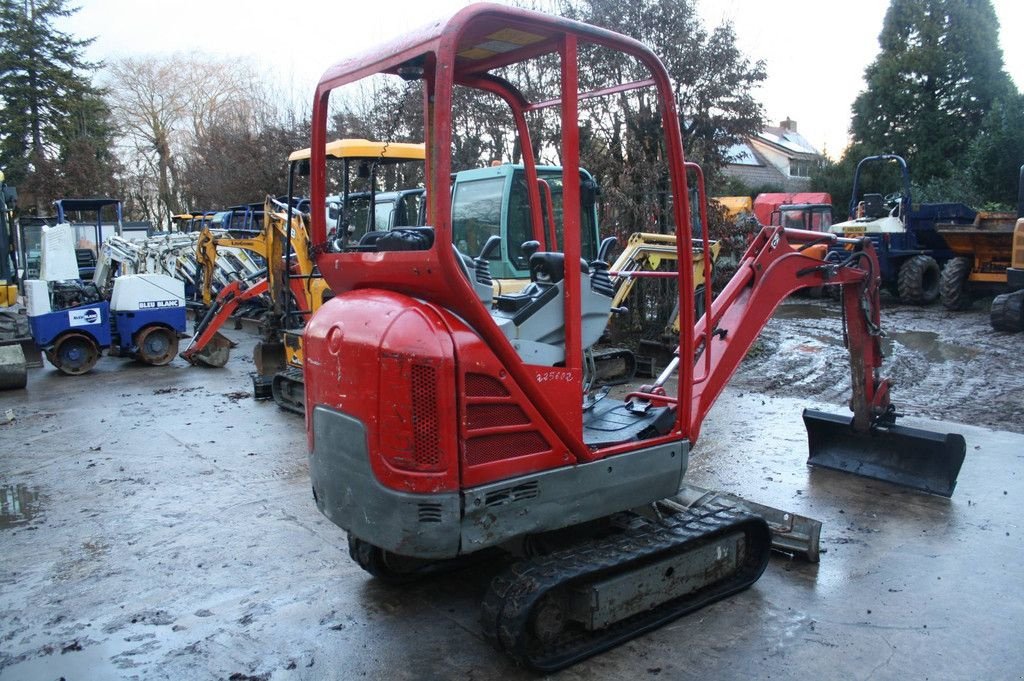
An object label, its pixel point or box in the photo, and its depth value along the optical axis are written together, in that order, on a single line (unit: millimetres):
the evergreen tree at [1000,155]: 20312
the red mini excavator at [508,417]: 3047
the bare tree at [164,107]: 35750
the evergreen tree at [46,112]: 30266
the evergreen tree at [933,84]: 25575
